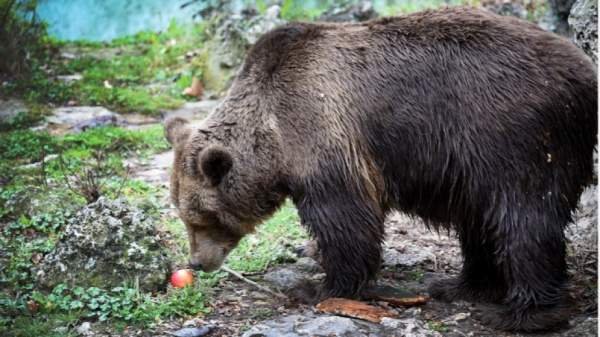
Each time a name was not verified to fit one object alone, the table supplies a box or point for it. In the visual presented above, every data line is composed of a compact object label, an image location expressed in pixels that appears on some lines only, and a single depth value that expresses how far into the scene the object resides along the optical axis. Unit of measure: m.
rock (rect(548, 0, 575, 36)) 19.27
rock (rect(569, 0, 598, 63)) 12.61
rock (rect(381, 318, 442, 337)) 10.30
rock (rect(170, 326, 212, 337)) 10.28
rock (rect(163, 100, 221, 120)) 23.30
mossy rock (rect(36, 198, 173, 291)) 11.50
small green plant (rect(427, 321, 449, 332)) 10.60
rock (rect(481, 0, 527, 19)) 25.61
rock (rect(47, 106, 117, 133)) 21.27
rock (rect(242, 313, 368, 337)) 9.93
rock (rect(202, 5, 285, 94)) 25.97
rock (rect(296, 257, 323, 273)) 12.94
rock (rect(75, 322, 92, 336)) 10.31
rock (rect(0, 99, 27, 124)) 20.91
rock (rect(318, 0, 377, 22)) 27.66
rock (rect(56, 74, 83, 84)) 25.45
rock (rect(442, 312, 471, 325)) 10.94
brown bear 10.15
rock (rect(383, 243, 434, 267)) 13.34
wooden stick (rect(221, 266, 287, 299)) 11.82
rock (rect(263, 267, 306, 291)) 12.23
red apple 11.76
